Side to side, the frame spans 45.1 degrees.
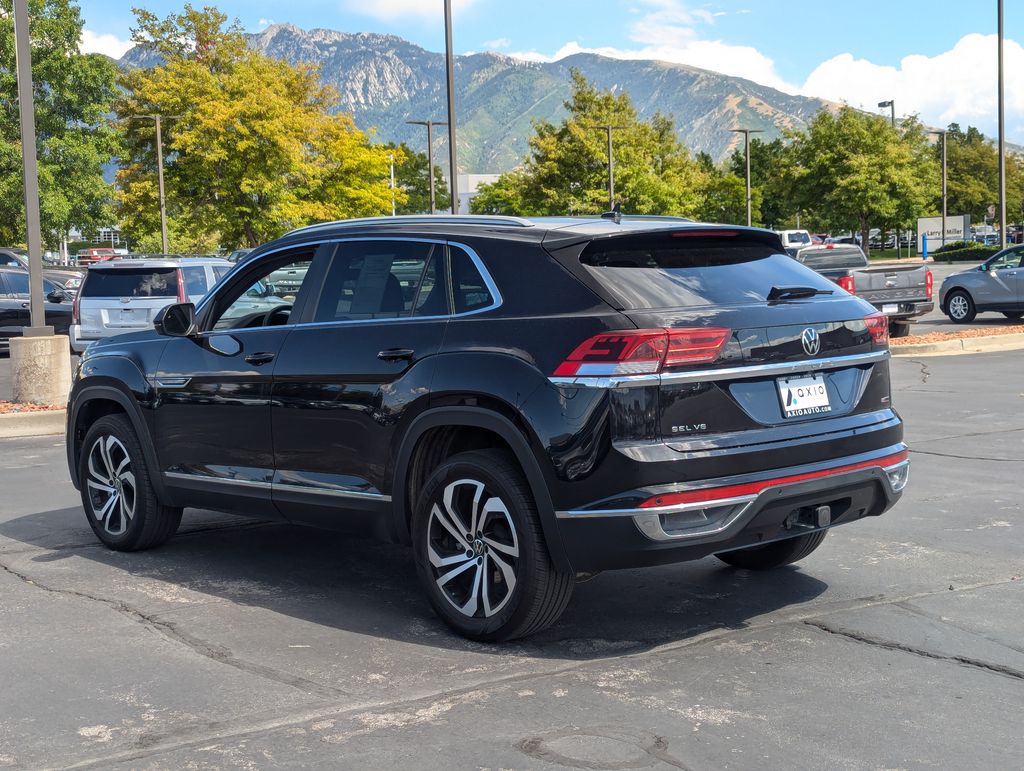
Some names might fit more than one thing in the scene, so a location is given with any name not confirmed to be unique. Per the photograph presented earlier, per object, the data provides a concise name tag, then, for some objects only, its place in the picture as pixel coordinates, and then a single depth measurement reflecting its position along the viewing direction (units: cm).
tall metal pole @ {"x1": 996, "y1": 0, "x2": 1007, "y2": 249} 2962
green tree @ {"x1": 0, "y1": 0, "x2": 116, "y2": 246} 5422
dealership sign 7275
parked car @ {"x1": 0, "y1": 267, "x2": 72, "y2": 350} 2359
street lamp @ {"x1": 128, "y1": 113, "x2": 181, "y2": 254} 4472
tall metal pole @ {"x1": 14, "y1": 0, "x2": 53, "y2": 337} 1430
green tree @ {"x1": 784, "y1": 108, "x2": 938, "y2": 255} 6781
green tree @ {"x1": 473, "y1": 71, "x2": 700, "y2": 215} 5716
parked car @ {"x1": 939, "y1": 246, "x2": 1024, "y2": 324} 2459
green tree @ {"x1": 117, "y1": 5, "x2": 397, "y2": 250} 4603
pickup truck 2134
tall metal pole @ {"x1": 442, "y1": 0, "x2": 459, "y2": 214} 2659
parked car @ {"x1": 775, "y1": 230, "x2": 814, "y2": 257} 6369
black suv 478
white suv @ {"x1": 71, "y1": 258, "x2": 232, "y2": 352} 1788
